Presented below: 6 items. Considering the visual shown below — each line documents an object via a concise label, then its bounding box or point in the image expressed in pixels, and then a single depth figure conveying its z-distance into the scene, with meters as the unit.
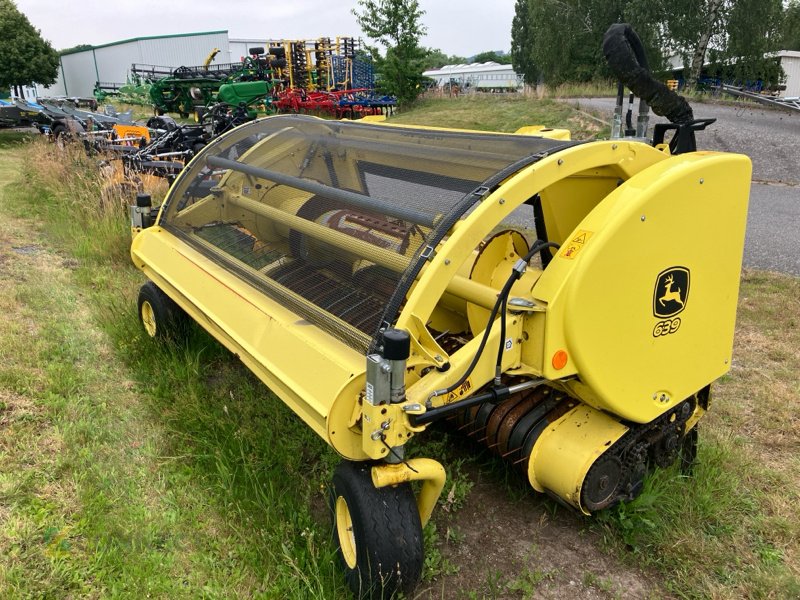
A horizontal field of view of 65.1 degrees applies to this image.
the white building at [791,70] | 24.72
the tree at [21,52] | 21.03
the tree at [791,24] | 24.86
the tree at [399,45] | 21.03
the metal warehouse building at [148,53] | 36.12
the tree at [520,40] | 41.79
